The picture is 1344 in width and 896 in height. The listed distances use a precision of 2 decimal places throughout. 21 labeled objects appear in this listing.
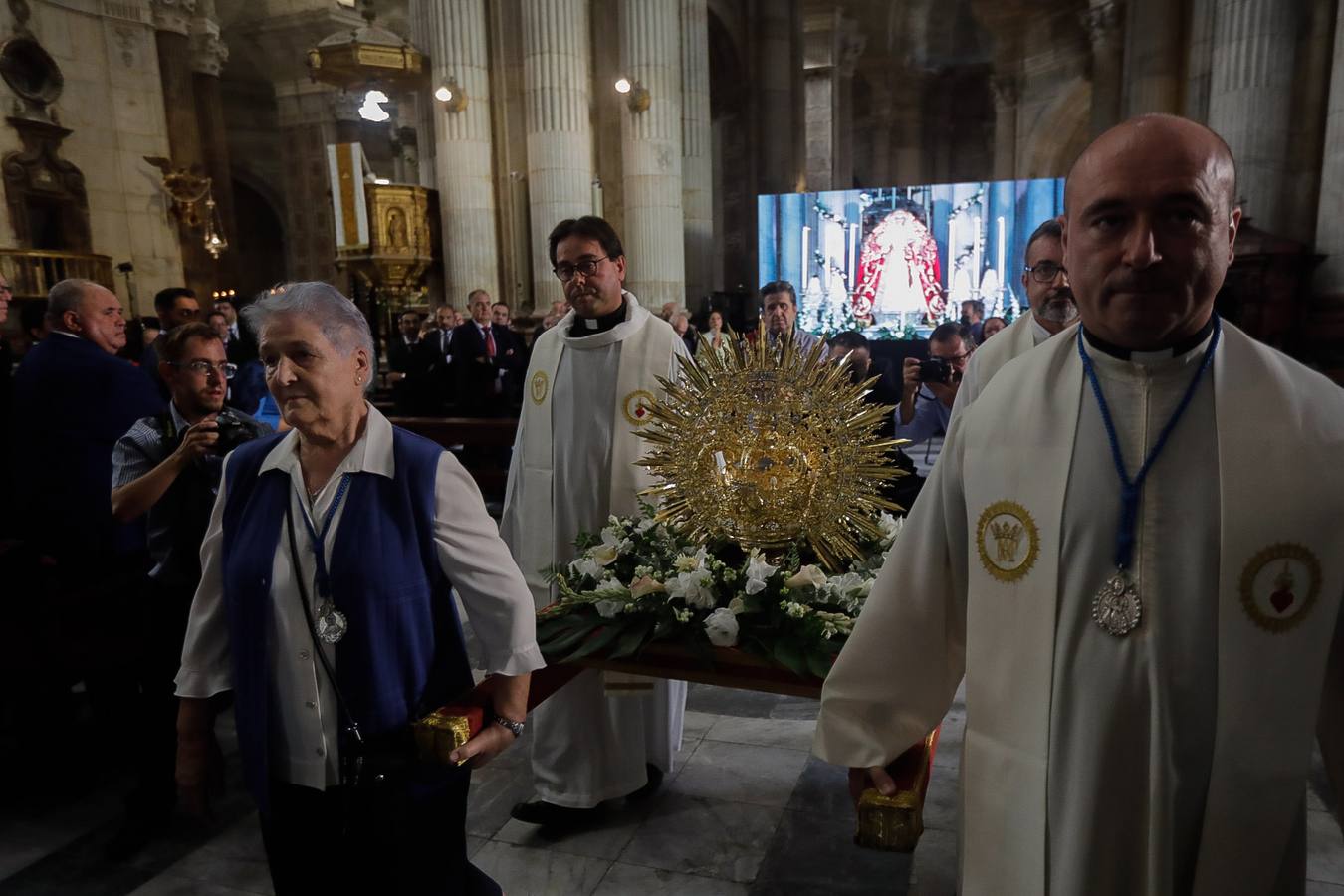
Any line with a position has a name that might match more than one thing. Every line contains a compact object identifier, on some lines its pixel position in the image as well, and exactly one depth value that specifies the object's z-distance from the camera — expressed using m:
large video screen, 12.40
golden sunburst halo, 2.38
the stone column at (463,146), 10.60
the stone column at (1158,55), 12.41
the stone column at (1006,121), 21.42
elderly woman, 1.81
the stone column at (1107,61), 15.13
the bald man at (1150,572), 1.23
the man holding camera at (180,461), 2.65
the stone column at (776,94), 16.58
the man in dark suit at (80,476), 3.45
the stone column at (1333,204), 8.23
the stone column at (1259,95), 9.34
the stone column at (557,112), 10.23
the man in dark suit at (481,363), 9.07
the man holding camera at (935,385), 3.78
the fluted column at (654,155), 10.77
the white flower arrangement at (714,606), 2.14
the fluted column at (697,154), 12.51
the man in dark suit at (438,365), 9.43
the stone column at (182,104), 17.00
